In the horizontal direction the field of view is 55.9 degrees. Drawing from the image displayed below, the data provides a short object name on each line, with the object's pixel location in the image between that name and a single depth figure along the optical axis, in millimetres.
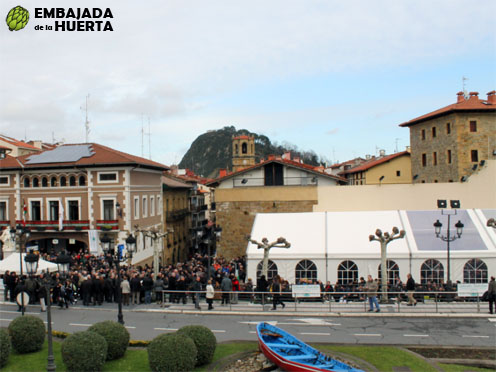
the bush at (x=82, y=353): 11445
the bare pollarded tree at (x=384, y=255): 19906
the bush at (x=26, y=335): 13562
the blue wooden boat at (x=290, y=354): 10906
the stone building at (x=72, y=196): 36344
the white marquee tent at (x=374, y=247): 21250
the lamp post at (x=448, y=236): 20594
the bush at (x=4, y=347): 12461
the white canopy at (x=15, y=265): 21748
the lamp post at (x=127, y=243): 18516
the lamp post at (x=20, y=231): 24480
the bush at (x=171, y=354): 11133
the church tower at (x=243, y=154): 92062
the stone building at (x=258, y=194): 37312
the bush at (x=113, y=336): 12614
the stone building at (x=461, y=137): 41125
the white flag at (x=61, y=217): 35750
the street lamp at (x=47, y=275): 12246
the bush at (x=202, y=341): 12031
